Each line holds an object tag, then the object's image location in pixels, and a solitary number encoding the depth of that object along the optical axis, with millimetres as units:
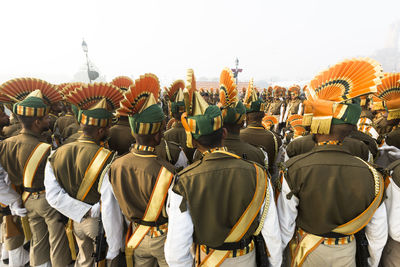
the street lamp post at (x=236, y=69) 23750
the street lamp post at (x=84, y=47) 13266
